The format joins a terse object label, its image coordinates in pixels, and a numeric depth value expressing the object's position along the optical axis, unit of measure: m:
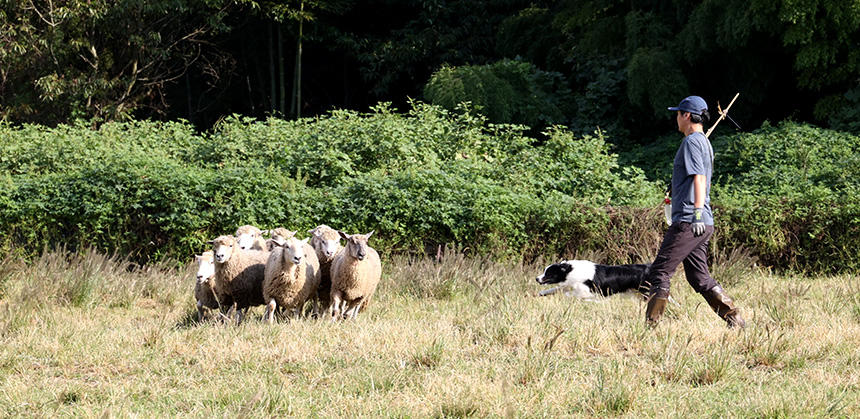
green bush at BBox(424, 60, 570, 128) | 36.09
